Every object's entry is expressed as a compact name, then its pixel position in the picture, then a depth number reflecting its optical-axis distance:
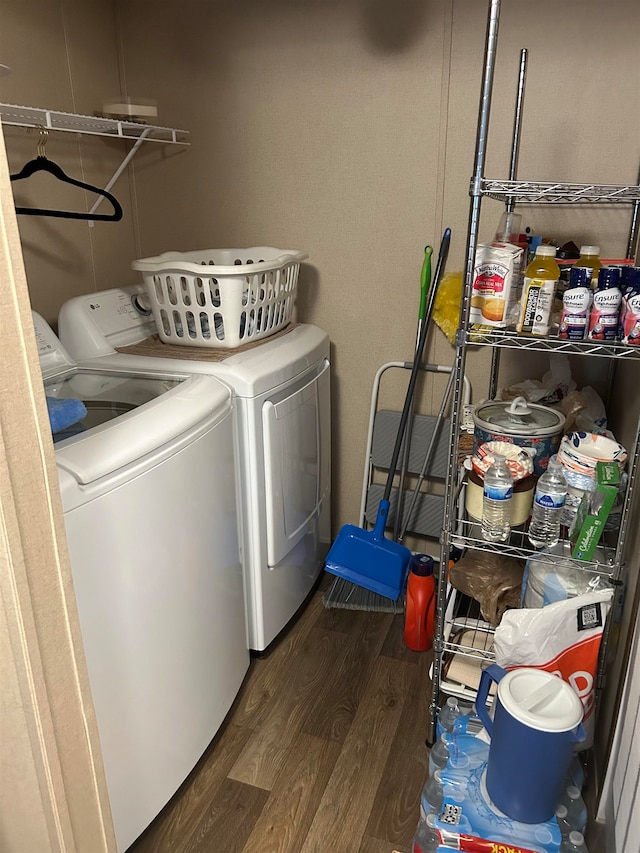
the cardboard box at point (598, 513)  1.34
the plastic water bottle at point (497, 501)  1.42
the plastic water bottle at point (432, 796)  1.39
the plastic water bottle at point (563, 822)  1.34
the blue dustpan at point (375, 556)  2.11
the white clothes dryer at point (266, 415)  1.71
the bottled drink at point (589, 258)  1.44
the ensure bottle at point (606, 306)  1.28
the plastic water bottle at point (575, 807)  1.35
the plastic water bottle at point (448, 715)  1.60
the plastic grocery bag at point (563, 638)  1.38
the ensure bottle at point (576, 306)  1.30
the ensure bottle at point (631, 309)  1.26
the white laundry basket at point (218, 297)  1.72
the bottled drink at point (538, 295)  1.34
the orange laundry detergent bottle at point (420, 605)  2.02
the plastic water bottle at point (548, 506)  1.42
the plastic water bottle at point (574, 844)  1.29
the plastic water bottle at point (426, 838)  1.34
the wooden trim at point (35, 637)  0.81
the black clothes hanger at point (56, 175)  1.73
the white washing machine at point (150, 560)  1.19
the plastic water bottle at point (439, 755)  1.51
